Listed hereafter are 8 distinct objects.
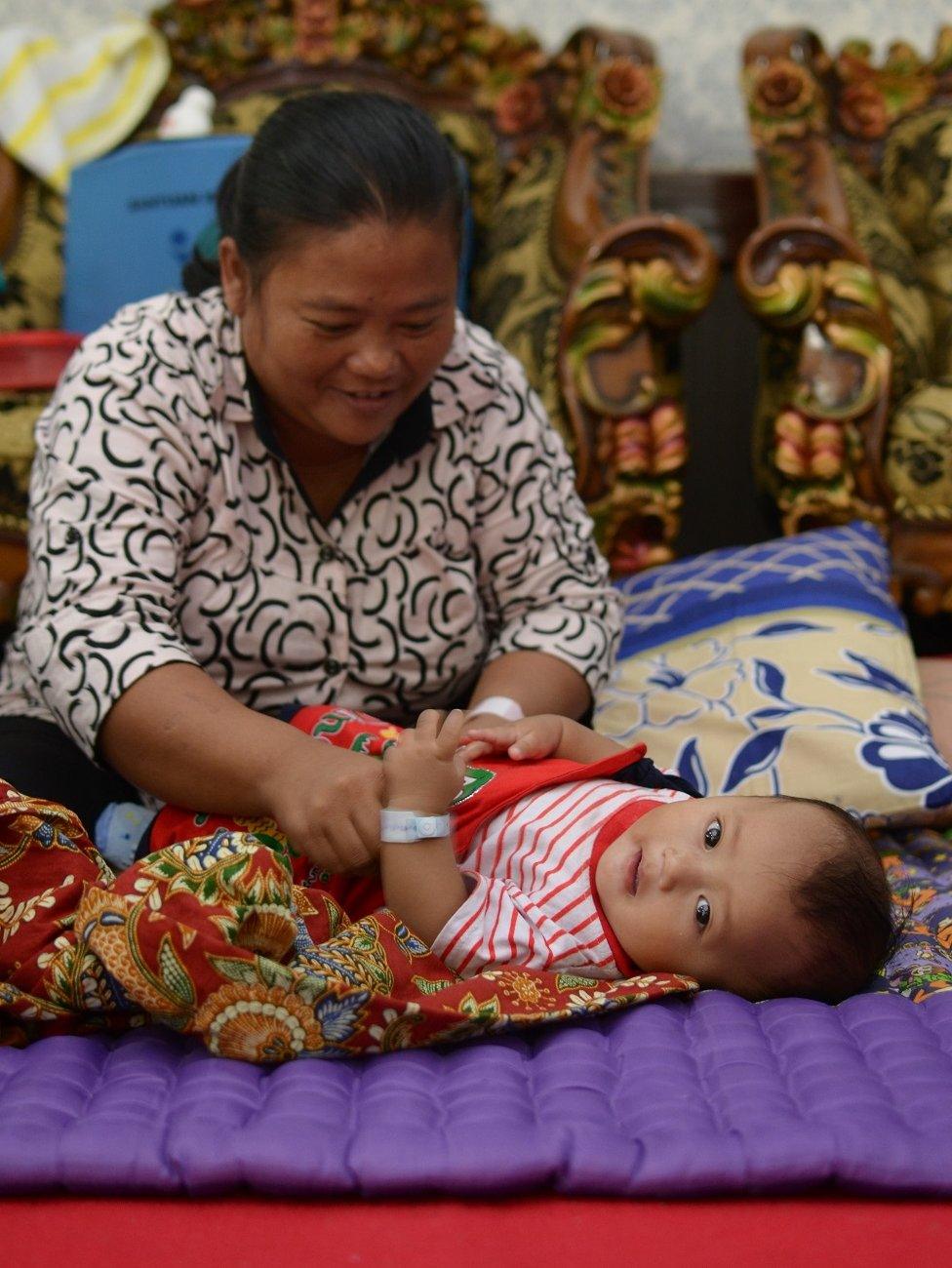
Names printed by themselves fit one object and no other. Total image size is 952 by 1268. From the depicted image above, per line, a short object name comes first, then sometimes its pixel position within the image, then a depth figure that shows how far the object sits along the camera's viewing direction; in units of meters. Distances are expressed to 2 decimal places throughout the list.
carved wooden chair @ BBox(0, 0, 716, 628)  2.12
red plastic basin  2.09
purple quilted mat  0.84
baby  1.08
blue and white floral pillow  1.58
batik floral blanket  0.93
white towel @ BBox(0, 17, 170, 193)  2.57
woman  1.20
